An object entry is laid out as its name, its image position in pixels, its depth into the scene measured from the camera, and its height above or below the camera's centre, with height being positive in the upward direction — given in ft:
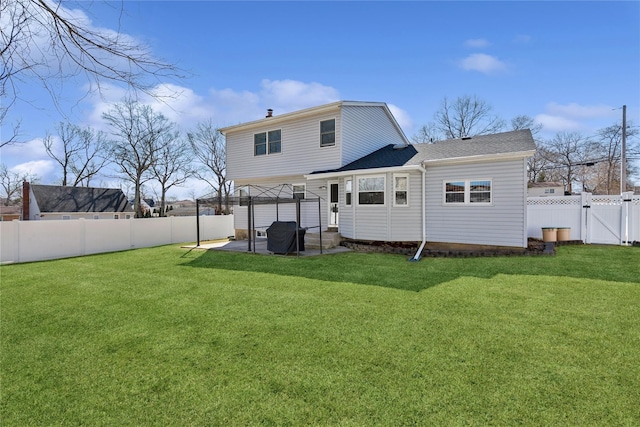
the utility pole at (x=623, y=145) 57.30 +10.27
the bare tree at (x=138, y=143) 97.86 +20.13
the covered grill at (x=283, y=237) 34.83 -3.69
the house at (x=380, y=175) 33.17 +3.41
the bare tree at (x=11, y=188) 123.85 +7.68
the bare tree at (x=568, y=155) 102.06 +14.86
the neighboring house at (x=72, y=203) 93.71 +1.14
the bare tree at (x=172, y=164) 107.34 +14.32
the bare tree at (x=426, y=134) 97.25 +21.47
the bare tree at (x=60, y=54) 8.26 +4.32
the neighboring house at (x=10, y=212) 126.93 -1.97
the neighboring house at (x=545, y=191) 64.74 +2.14
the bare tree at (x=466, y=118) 90.53 +24.46
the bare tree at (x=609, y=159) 88.99 +12.16
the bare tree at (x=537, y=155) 96.48 +14.88
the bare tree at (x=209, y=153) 115.65 +19.13
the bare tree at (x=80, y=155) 100.12 +17.30
